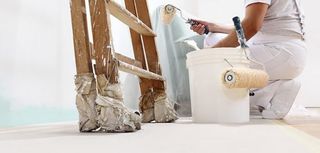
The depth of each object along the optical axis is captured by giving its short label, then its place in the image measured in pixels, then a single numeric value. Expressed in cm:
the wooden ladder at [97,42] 102
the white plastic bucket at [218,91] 133
